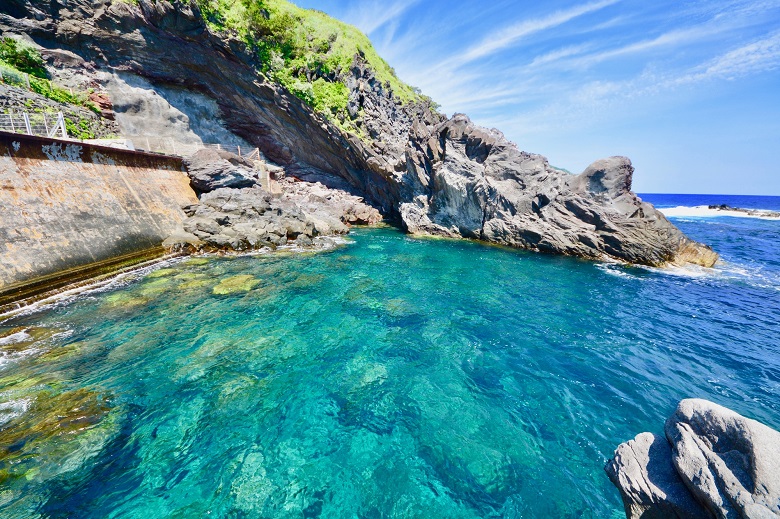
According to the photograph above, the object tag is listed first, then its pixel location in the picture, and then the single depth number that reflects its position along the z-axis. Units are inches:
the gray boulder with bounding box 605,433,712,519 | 116.9
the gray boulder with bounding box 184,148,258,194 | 797.9
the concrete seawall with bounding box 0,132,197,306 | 415.2
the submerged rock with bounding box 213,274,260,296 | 471.2
